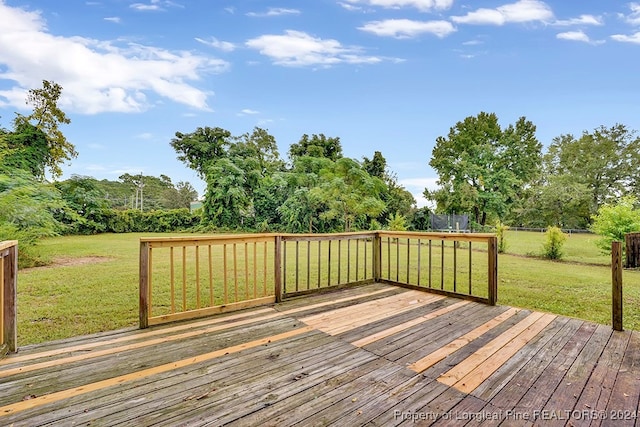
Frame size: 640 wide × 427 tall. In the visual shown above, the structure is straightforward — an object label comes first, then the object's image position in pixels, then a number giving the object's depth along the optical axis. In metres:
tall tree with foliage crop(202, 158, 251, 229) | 16.56
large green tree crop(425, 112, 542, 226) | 19.27
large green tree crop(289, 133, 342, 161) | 20.19
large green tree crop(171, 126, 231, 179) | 20.62
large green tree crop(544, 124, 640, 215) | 20.89
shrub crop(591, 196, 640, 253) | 7.64
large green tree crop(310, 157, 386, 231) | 13.73
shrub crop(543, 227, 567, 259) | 8.46
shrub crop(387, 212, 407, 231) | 11.86
